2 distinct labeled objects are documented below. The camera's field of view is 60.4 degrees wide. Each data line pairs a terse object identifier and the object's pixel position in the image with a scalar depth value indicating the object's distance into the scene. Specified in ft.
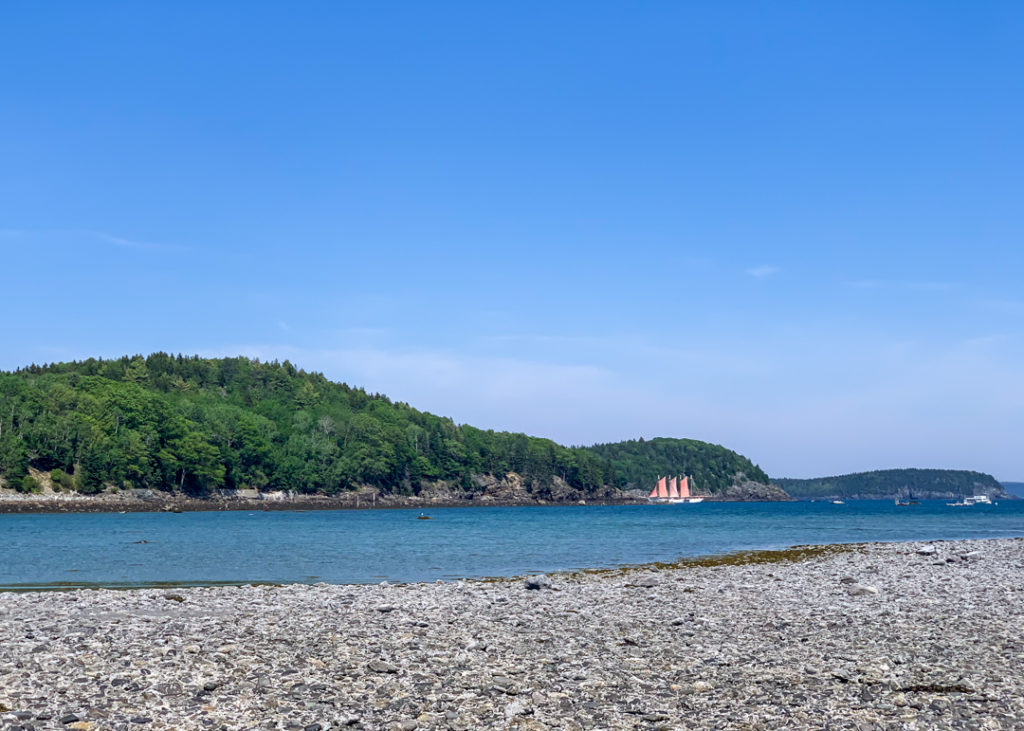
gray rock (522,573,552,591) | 101.91
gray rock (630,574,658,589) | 106.11
